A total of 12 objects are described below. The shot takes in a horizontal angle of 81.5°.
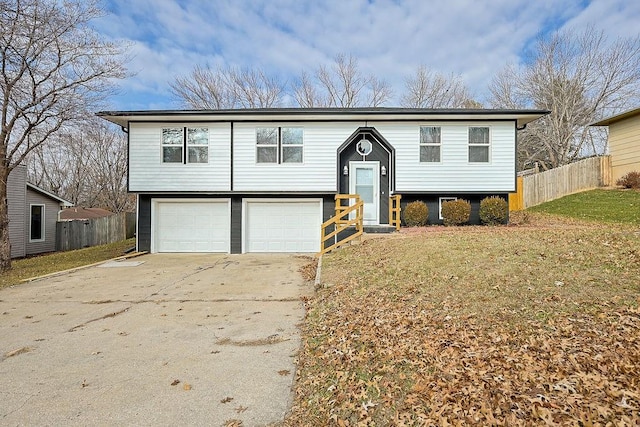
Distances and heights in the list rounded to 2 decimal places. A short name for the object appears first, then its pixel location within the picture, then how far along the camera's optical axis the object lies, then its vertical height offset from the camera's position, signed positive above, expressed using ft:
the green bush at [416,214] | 43.70 +0.28
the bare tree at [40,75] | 34.01 +13.76
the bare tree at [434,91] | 101.55 +34.59
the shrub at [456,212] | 43.19 +0.53
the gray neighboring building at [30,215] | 58.08 -0.06
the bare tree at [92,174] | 105.40 +12.24
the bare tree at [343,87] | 102.94 +36.05
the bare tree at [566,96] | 81.00 +27.34
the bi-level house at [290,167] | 44.80 +5.97
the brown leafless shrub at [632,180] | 55.01 +5.59
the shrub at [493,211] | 43.91 +0.68
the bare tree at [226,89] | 103.30 +35.98
